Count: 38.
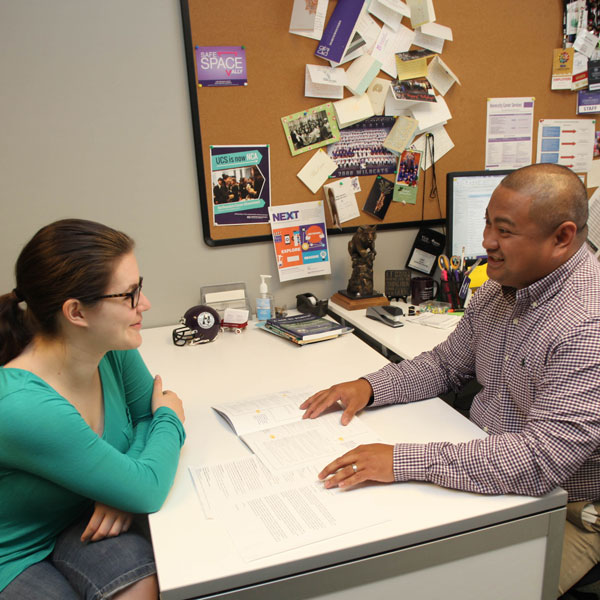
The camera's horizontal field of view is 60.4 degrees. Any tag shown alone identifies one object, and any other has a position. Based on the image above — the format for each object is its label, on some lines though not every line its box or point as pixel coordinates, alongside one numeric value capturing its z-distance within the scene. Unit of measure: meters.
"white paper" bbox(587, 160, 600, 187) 2.49
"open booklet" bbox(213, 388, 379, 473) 1.11
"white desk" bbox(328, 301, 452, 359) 1.68
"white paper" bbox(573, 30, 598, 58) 2.28
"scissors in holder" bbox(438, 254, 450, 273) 2.08
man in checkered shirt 0.97
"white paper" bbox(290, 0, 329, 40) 1.94
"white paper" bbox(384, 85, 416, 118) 2.13
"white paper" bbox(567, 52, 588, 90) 2.31
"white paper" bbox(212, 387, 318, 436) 1.24
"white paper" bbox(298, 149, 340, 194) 2.10
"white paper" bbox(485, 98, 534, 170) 2.29
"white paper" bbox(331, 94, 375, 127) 2.08
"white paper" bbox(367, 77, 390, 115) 2.11
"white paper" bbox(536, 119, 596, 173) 2.39
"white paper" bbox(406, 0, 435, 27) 2.05
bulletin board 1.90
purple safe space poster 1.88
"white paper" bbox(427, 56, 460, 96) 2.15
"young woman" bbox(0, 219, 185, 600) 0.90
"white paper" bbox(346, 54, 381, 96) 2.07
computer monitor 2.08
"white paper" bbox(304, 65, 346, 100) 2.01
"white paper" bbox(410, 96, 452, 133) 2.18
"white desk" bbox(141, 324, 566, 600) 0.82
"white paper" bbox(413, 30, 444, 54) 2.11
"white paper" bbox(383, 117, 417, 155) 2.17
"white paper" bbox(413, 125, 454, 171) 2.21
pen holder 2.03
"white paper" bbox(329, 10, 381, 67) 2.04
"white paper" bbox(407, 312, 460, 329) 1.87
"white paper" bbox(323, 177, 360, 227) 2.15
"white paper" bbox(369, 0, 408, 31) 2.03
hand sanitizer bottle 2.04
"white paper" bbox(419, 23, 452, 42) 2.10
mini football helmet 1.83
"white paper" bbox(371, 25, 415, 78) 2.08
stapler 1.89
